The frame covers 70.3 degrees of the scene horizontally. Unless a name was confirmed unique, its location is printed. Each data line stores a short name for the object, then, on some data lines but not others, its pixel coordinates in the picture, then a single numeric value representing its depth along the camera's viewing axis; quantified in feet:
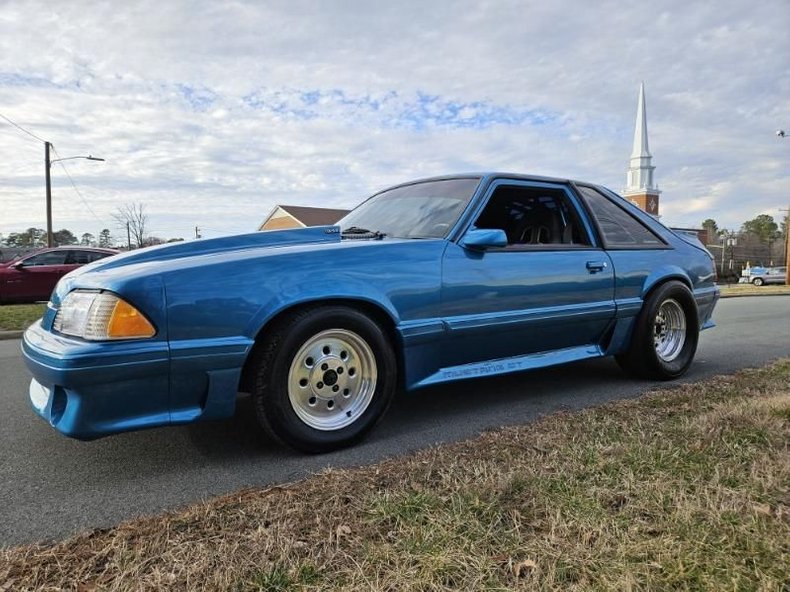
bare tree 126.11
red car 37.40
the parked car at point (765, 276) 121.60
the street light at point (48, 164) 70.64
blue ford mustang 7.90
